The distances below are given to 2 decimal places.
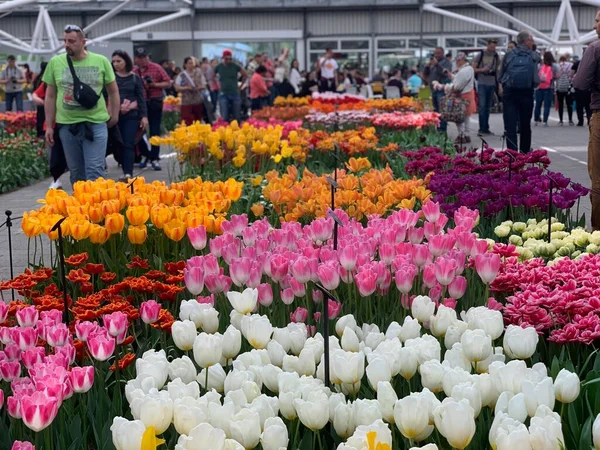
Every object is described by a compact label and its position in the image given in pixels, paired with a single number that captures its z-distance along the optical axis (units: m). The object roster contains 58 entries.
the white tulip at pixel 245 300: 3.00
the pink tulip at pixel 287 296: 3.29
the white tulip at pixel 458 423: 2.00
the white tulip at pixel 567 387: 2.29
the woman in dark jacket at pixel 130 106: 11.35
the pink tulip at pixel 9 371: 2.62
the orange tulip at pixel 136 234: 4.44
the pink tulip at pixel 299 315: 3.24
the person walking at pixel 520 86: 12.27
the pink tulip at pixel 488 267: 3.37
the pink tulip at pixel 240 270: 3.38
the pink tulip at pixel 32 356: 2.64
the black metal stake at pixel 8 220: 4.30
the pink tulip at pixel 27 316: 3.01
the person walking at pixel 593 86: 6.88
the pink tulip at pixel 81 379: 2.39
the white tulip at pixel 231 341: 2.66
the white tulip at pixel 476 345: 2.52
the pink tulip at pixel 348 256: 3.38
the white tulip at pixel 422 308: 3.02
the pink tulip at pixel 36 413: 2.11
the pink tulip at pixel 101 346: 2.60
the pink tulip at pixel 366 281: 3.21
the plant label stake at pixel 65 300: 3.21
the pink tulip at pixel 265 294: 3.31
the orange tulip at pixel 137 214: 4.45
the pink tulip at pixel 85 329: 2.83
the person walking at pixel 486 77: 17.64
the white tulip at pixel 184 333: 2.75
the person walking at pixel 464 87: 15.05
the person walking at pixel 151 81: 13.54
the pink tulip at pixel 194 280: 3.37
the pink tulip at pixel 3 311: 3.06
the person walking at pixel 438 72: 20.97
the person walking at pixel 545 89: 22.02
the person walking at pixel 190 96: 15.38
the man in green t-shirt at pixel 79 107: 7.58
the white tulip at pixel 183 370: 2.55
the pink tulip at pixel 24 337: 2.77
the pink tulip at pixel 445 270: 3.31
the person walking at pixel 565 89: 22.03
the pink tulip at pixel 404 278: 3.28
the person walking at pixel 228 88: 18.20
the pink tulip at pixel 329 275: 3.26
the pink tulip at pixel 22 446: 2.01
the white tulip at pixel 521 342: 2.61
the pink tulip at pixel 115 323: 2.83
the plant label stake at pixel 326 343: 2.39
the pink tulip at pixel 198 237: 4.09
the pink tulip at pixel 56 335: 2.75
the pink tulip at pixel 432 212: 4.30
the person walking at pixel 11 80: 23.34
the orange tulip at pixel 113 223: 4.43
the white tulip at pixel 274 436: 2.05
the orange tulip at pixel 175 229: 4.35
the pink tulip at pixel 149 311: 3.05
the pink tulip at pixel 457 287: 3.33
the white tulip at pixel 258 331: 2.71
